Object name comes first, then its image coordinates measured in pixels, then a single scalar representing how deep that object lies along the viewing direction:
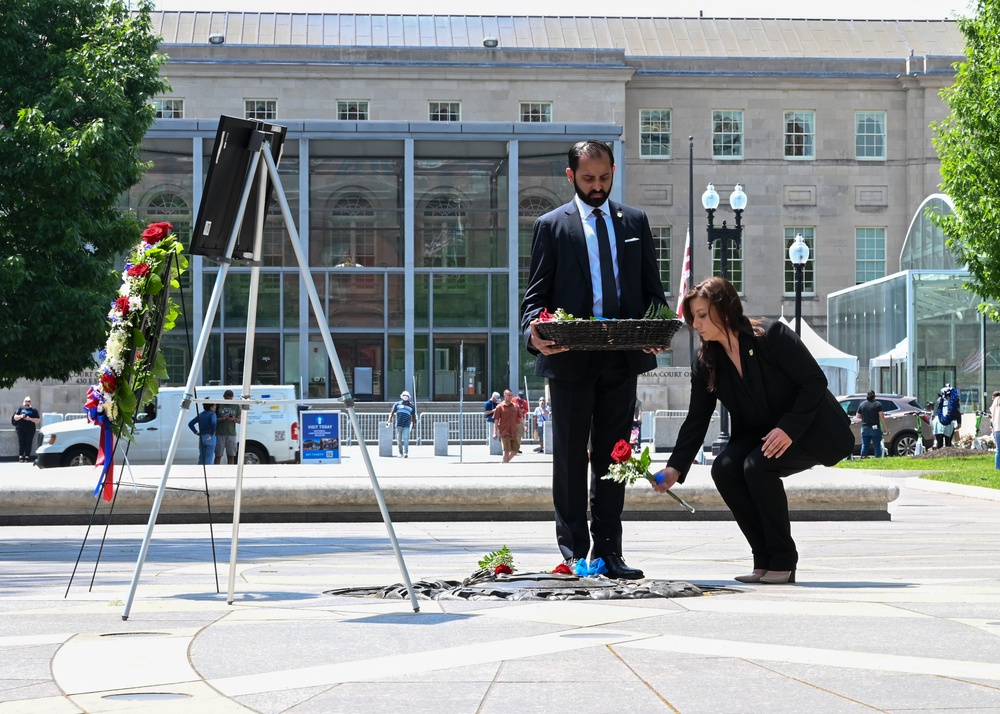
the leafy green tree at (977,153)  25.73
